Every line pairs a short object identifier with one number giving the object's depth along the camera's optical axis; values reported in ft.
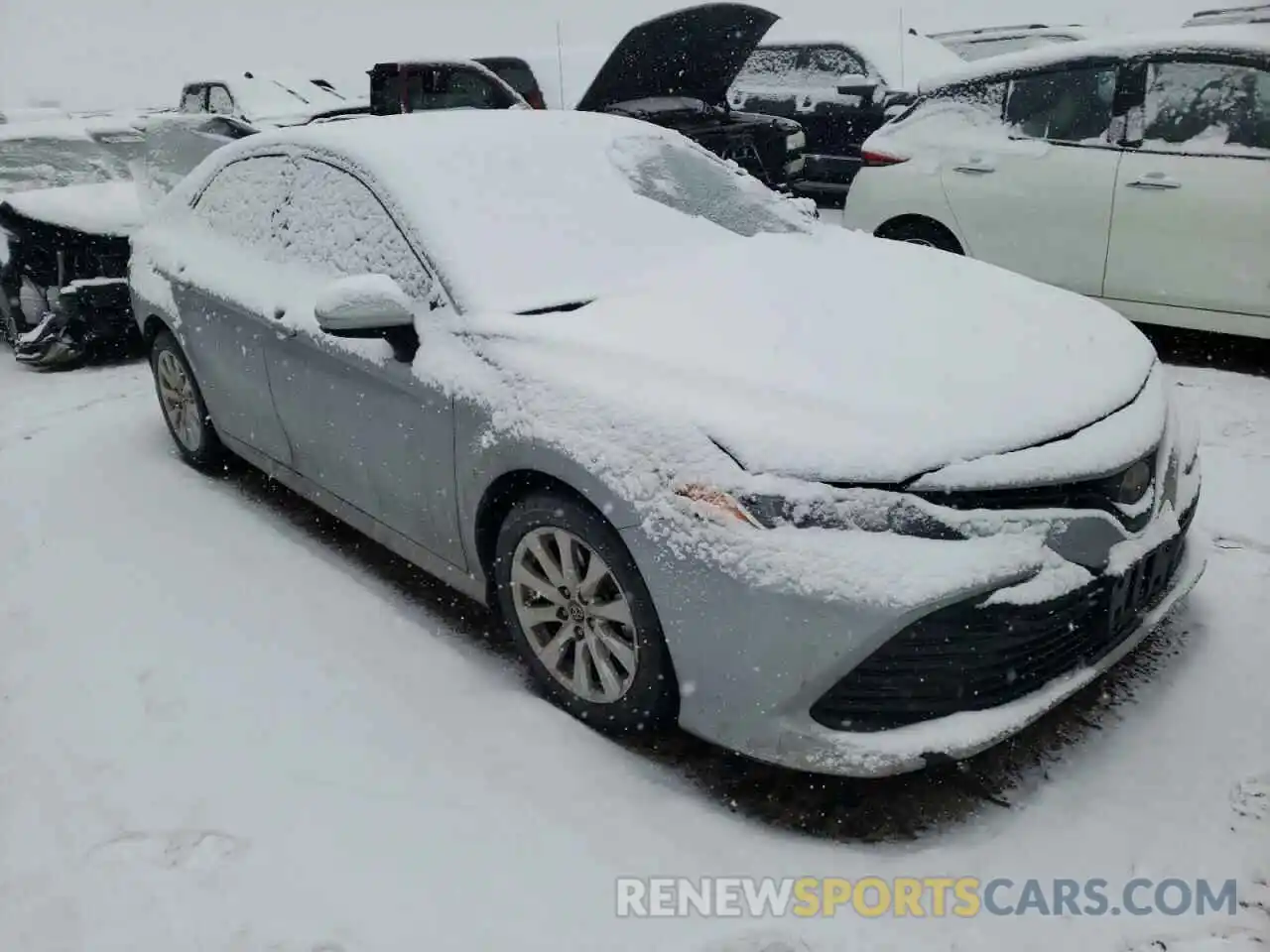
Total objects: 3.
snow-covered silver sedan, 7.44
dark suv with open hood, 24.21
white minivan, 16.11
